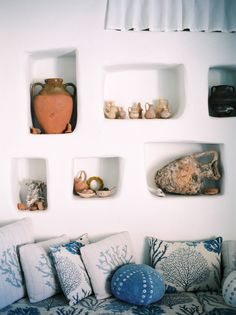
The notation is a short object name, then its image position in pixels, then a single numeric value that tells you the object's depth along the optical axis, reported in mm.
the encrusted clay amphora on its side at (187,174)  2675
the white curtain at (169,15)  2561
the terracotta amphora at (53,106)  2621
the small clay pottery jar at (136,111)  2711
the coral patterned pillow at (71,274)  2283
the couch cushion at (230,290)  2172
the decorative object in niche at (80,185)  2766
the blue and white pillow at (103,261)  2355
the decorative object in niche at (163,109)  2711
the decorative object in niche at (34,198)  2715
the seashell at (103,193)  2726
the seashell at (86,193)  2723
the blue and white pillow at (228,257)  2467
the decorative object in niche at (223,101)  2688
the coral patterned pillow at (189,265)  2449
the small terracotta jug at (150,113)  2697
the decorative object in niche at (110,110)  2708
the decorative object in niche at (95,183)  2854
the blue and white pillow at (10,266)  2260
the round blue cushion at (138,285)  2219
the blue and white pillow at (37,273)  2307
